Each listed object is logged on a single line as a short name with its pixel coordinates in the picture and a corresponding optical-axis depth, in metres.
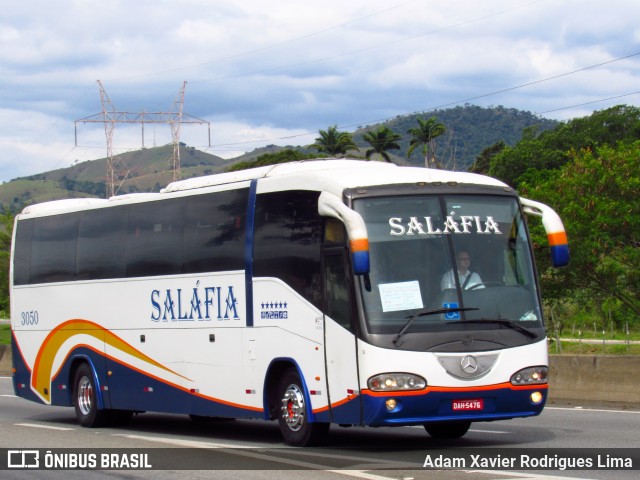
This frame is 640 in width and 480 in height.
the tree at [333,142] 111.81
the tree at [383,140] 113.75
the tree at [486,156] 126.62
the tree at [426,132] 105.06
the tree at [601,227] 40.22
